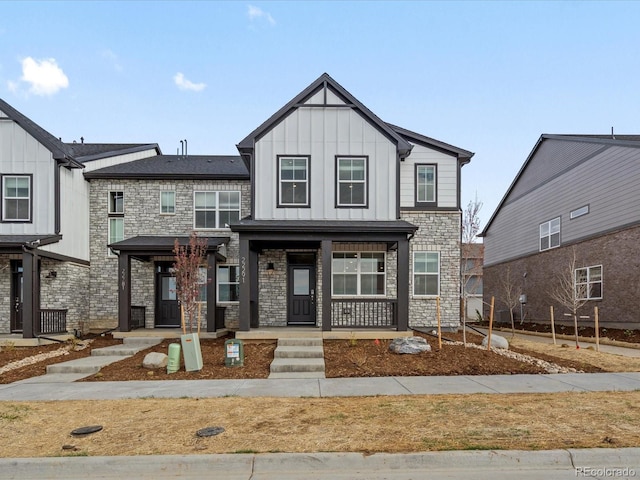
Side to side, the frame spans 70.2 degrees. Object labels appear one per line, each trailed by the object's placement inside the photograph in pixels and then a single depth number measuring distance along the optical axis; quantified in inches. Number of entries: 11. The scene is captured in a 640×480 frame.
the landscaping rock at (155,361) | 404.2
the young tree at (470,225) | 770.5
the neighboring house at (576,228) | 679.1
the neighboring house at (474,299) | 1226.1
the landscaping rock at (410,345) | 446.0
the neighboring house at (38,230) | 565.0
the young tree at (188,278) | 450.3
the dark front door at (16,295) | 613.3
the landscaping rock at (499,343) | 493.7
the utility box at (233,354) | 409.4
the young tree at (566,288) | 749.9
